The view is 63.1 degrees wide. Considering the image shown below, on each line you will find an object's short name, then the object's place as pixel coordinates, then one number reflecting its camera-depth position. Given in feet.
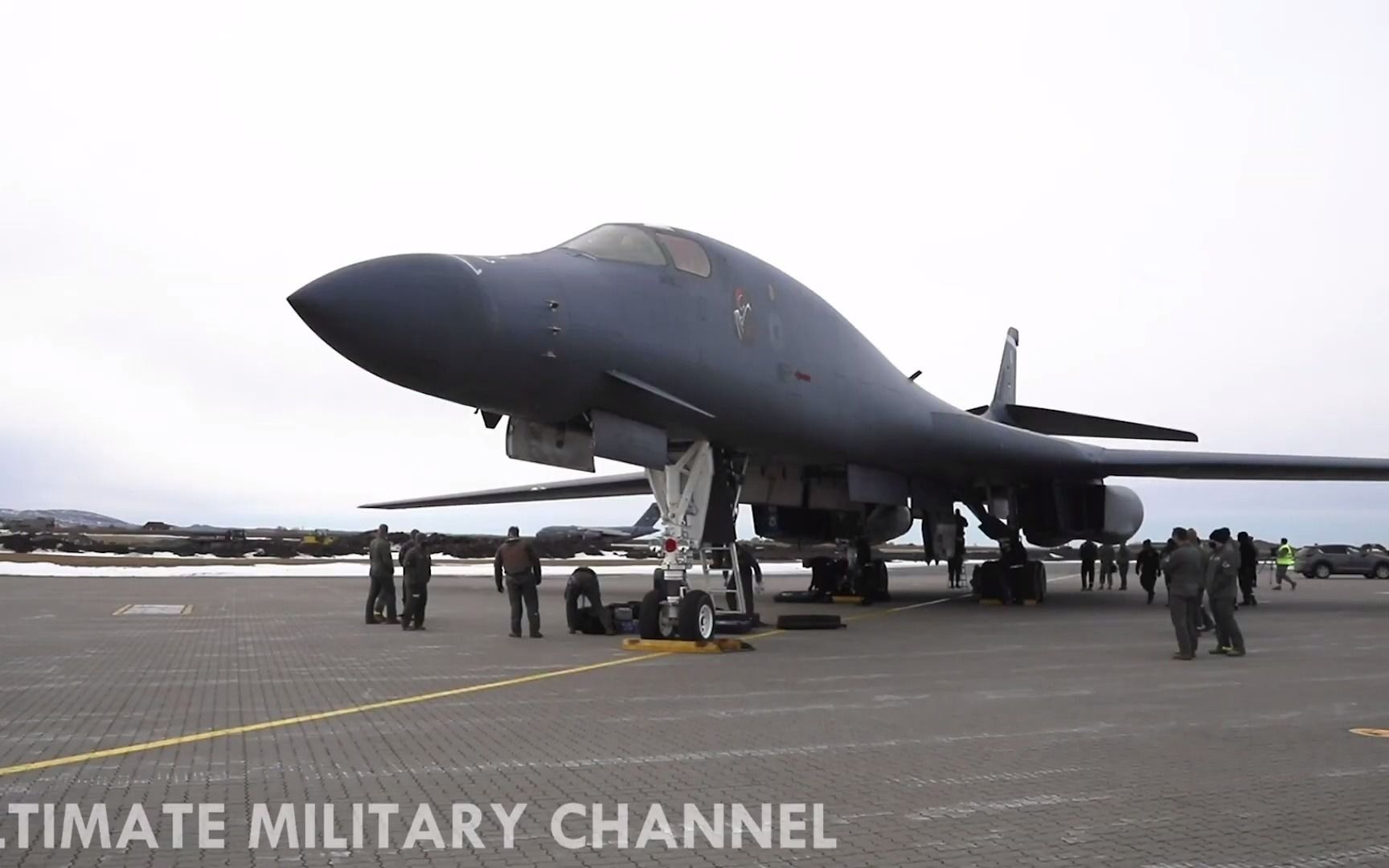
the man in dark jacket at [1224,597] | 35.81
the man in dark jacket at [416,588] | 45.70
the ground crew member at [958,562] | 66.51
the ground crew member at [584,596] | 43.04
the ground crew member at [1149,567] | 71.00
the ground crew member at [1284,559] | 89.25
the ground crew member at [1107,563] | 92.63
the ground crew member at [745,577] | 41.29
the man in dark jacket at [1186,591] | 34.27
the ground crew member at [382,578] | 48.83
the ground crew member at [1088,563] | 88.98
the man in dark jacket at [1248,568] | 65.41
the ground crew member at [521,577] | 40.60
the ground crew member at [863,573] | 64.95
